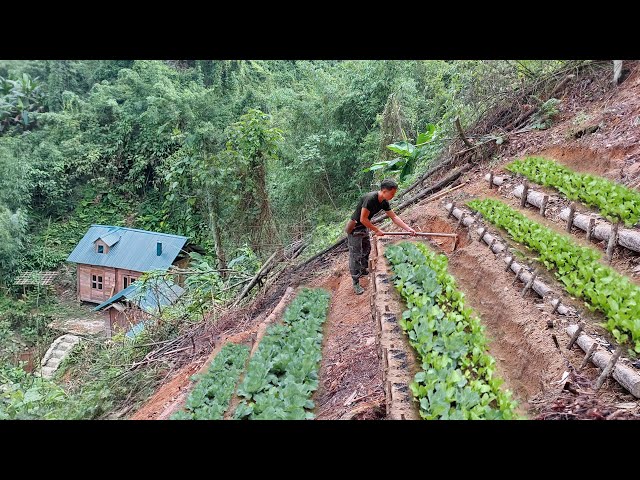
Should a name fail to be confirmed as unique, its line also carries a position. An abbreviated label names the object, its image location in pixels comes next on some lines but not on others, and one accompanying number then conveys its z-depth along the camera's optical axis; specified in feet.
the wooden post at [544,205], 25.22
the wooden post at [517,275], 19.52
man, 21.28
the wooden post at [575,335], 14.33
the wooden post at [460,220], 27.39
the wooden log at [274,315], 21.83
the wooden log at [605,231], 17.99
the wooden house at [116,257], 70.56
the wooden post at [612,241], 18.47
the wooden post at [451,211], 29.55
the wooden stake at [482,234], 24.67
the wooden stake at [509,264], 20.51
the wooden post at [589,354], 13.48
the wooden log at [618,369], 11.84
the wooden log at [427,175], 38.45
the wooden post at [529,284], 18.25
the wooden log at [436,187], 36.22
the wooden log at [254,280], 34.01
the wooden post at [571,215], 21.79
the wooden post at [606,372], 12.37
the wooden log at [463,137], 34.45
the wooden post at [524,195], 26.88
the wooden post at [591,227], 20.45
